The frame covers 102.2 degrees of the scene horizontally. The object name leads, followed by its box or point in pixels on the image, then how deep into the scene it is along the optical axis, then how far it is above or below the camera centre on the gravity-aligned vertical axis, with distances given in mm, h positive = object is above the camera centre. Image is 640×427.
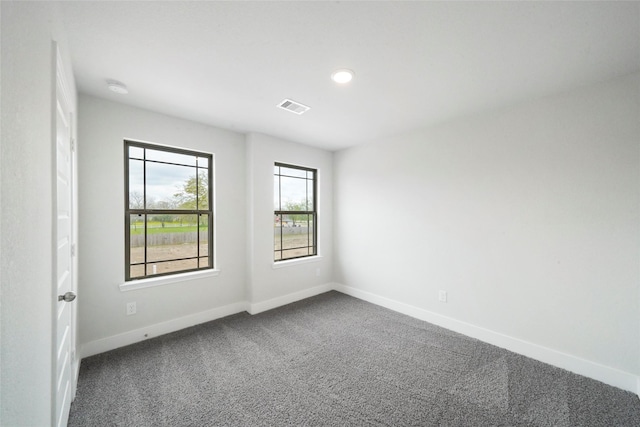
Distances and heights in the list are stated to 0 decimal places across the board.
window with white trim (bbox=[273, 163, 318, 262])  3946 +57
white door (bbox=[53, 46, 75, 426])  1329 -255
